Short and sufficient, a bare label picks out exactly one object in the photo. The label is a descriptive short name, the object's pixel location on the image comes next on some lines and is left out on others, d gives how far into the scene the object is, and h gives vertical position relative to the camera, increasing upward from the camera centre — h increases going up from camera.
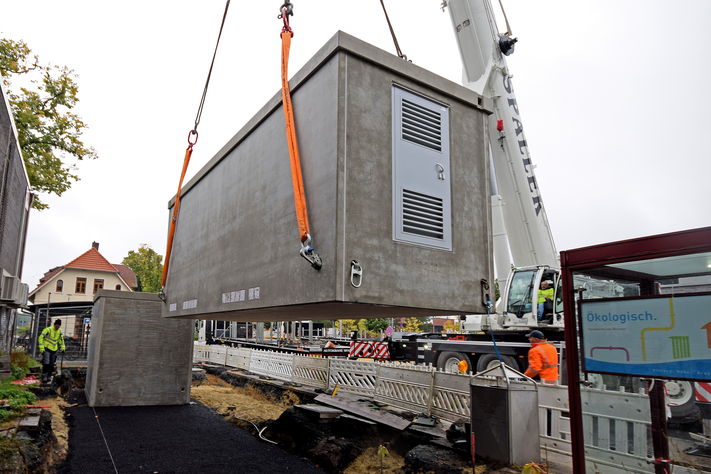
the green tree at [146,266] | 49.44 +5.03
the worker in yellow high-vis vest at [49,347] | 12.20 -0.92
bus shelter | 3.34 -0.07
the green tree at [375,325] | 45.78 -1.08
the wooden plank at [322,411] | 7.91 -1.66
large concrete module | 3.85 +1.09
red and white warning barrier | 16.88 -1.27
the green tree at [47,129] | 17.55 +7.03
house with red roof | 41.59 +2.88
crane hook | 4.67 +2.99
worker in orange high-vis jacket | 7.50 -0.75
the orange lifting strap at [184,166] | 6.45 +2.22
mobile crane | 11.89 +2.53
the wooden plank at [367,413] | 7.58 -1.71
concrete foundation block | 9.59 -0.86
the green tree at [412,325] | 54.91 -1.29
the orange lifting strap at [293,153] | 3.80 +1.43
